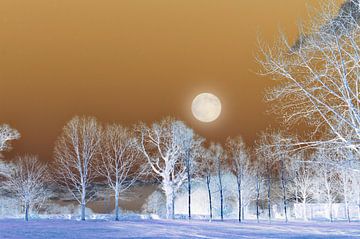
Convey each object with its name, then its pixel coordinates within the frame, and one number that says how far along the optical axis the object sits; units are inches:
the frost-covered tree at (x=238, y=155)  2077.8
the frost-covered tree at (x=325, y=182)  2079.1
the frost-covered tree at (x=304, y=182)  2130.9
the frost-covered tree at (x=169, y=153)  1802.4
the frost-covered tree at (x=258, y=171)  2155.3
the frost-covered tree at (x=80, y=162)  1608.0
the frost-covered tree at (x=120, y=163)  1713.8
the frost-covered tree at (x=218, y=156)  2095.2
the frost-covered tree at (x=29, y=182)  1895.9
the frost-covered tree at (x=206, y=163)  2010.3
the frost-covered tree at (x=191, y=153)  1849.2
